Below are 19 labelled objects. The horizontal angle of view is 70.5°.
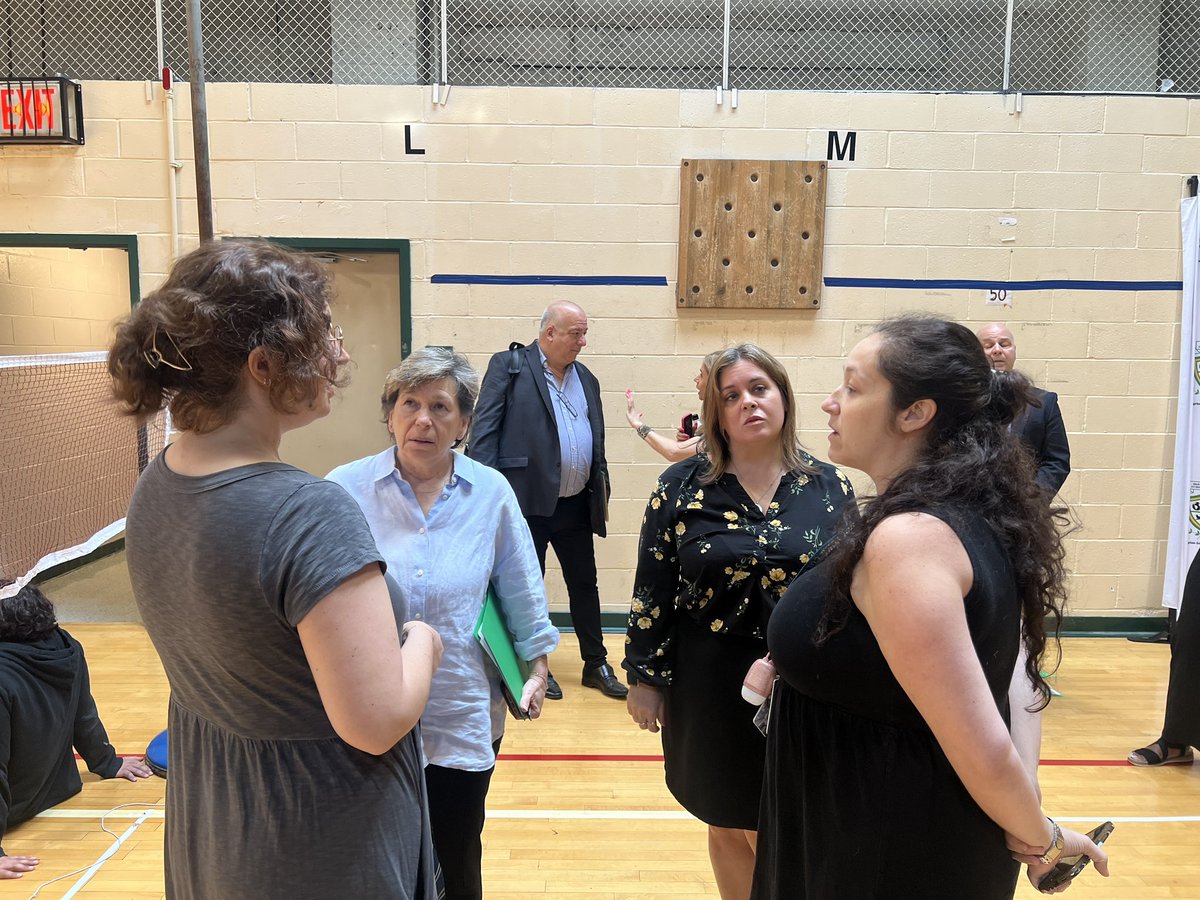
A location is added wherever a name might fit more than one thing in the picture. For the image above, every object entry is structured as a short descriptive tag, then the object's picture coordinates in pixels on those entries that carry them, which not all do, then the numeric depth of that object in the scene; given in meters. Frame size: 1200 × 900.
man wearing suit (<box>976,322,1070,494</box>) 3.90
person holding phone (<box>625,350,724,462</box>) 4.20
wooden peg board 4.73
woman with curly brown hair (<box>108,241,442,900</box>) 0.97
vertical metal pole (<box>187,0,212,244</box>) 3.00
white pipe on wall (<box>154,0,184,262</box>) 4.64
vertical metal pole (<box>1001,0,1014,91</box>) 4.70
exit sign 4.59
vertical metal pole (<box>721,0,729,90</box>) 4.64
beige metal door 4.93
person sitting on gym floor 2.73
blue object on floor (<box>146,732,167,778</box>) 3.13
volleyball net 3.20
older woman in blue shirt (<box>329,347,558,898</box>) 1.76
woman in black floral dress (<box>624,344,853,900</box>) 1.95
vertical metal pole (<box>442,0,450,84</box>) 4.65
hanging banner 4.74
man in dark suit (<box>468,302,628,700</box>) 4.01
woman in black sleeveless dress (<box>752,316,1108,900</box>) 1.12
